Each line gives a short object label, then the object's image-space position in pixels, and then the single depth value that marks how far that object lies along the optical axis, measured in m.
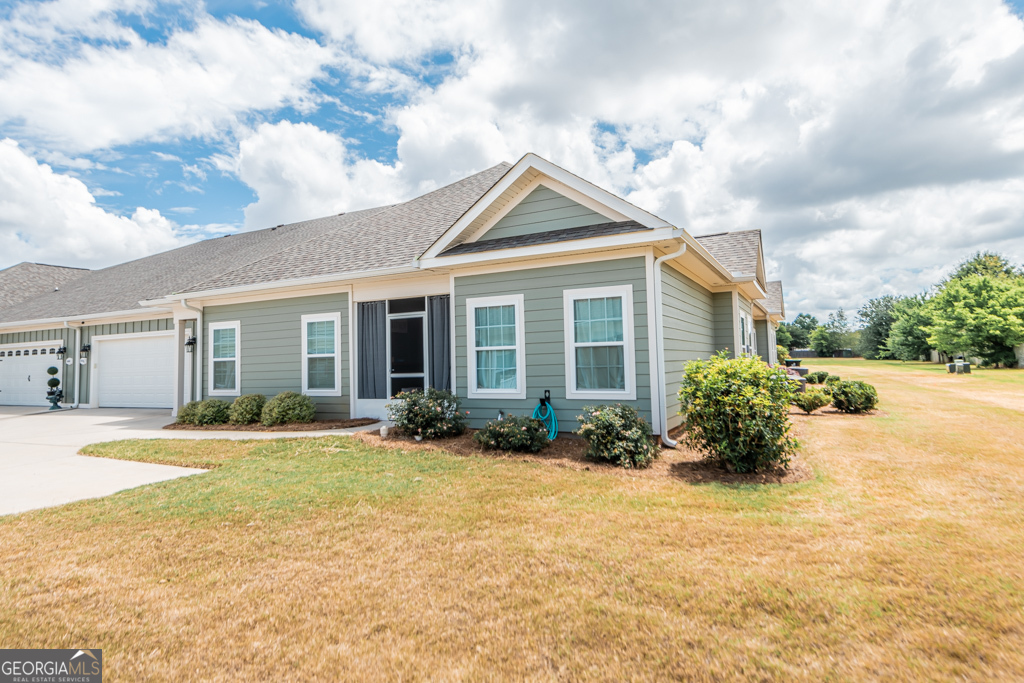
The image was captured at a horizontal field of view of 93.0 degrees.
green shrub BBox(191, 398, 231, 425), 10.50
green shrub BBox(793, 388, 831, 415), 11.97
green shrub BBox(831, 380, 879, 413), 11.52
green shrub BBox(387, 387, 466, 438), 8.20
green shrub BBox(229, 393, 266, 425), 10.36
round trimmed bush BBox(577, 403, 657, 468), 6.45
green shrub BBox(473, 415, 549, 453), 7.06
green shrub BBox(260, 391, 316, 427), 10.00
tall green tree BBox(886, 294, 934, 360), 41.84
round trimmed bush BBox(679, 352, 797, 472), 5.88
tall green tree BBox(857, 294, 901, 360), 53.38
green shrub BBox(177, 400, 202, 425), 10.62
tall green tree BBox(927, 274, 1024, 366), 30.02
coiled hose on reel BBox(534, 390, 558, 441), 7.95
